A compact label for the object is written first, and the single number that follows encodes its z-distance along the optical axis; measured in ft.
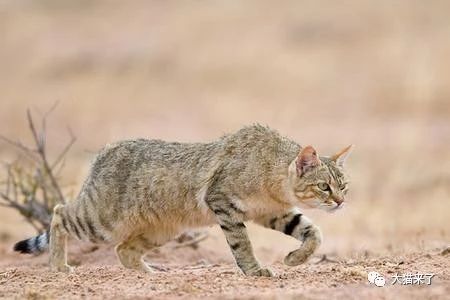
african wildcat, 48.73
